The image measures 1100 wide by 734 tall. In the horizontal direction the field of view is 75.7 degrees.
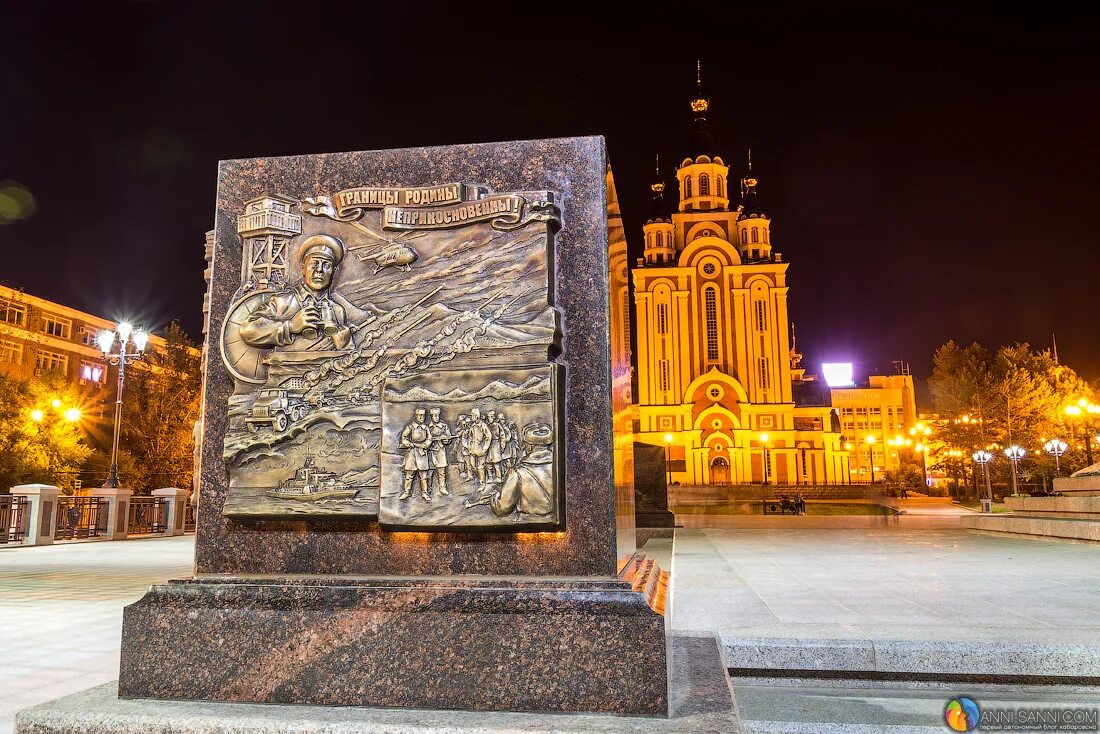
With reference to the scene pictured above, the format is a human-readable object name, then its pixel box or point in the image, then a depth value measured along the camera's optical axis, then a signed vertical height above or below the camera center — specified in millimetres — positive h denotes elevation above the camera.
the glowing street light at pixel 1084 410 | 26516 +2325
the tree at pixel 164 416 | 31453 +2408
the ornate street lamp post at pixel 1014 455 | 31647 +497
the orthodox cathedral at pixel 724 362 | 62438 +9429
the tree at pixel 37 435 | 24250 +1220
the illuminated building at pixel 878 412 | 89688 +7120
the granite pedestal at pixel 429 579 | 2490 -416
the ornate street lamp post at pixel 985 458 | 34662 +403
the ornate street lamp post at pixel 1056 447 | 29519 +817
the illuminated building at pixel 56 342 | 30578 +6686
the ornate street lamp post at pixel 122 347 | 18422 +3218
